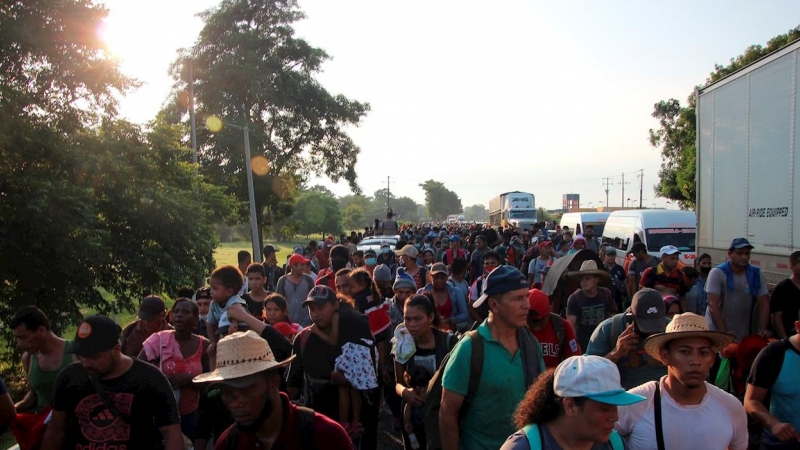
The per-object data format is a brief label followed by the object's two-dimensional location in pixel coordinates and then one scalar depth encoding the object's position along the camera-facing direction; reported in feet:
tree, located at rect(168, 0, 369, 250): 106.73
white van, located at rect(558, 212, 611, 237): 98.27
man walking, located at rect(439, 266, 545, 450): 11.73
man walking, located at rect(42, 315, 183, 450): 12.03
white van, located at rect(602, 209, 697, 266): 53.57
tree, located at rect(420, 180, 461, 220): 540.52
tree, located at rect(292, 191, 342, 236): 302.25
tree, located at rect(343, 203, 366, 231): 398.09
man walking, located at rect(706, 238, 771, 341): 24.27
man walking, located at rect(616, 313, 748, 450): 10.70
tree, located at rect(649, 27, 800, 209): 104.53
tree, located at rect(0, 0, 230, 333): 37.86
